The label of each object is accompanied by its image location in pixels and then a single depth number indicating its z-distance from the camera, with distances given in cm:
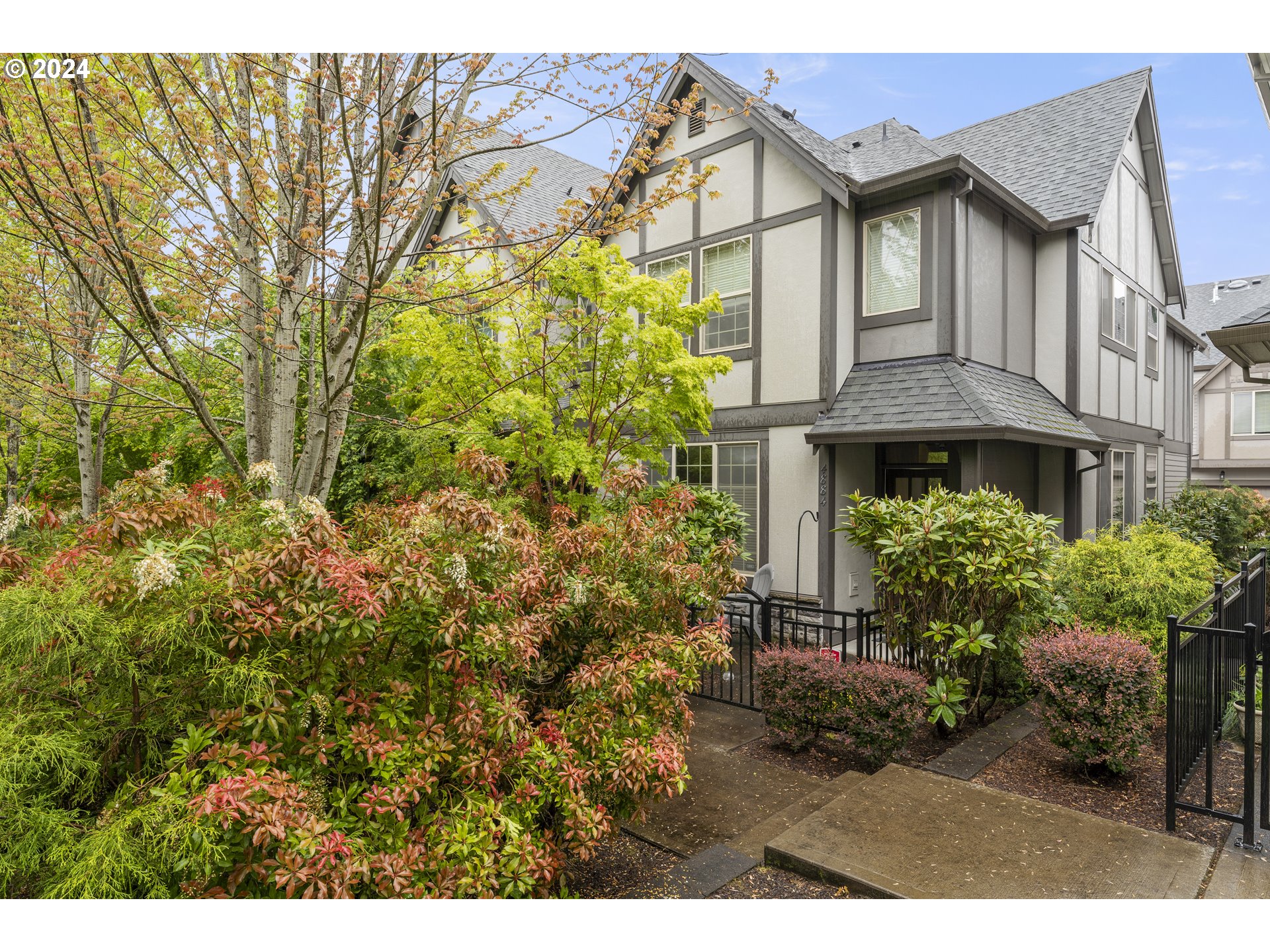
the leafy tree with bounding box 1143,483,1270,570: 1143
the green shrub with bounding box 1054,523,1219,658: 611
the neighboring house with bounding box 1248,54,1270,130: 473
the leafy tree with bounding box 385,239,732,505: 771
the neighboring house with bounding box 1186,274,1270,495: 2098
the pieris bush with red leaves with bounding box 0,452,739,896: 222
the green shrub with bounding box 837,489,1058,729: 518
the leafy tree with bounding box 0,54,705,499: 356
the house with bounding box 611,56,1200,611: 872
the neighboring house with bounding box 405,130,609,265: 1274
